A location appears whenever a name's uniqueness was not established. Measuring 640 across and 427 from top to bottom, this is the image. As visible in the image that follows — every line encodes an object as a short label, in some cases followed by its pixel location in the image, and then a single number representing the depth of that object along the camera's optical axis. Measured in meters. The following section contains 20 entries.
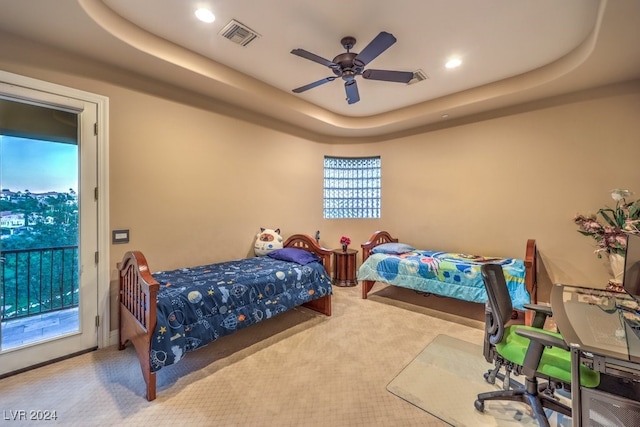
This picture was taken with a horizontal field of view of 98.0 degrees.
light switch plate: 2.71
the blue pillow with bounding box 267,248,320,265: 3.38
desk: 1.17
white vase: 2.67
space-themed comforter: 2.09
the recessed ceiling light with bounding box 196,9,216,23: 2.26
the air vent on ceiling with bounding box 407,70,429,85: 3.23
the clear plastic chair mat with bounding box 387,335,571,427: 1.79
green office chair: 1.48
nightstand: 4.72
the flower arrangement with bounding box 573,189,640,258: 2.68
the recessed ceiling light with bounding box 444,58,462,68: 2.96
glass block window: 5.22
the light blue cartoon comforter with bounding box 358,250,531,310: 3.00
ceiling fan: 2.31
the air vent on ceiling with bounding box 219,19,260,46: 2.44
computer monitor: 1.80
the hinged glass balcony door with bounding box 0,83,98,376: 2.28
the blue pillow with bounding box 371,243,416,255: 4.07
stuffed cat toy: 3.89
